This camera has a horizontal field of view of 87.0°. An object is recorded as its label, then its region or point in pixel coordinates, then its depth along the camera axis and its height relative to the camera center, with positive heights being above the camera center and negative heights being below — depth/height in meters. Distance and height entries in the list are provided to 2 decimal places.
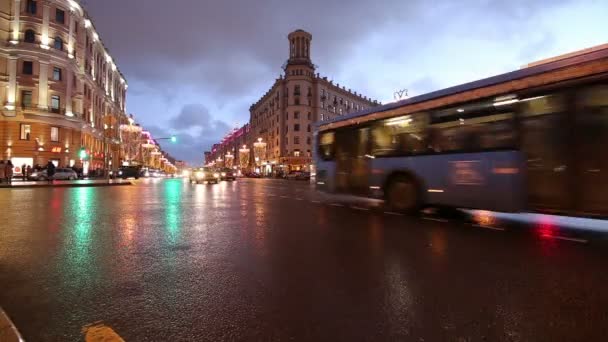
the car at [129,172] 51.16 +0.27
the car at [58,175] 33.97 -0.16
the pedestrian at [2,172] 26.98 +0.12
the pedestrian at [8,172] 24.56 +0.11
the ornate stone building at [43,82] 39.62 +12.09
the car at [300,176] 52.09 -0.34
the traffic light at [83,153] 32.59 +2.11
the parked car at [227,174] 49.03 -0.03
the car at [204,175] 36.06 -0.14
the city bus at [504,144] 6.70 +0.78
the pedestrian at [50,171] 29.98 +0.24
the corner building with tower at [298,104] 83.38 +18.80
